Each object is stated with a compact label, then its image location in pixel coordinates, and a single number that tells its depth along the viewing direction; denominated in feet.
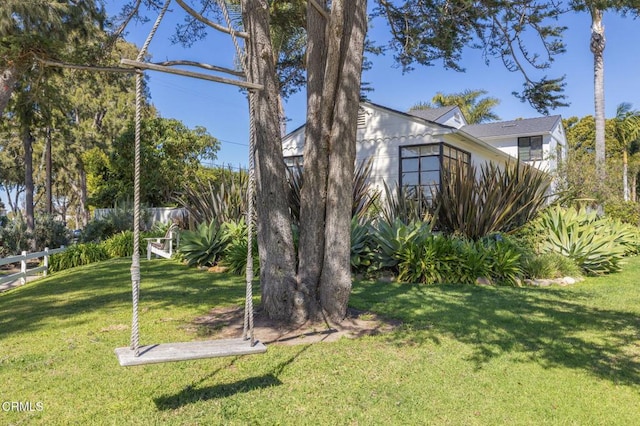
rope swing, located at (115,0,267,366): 9.46
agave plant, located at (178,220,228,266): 33.86
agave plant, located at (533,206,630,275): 31.86
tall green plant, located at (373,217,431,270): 27.91
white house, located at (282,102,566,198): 49.55
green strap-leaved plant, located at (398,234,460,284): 27.35
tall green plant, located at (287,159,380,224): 31.17
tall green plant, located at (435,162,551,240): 33.42
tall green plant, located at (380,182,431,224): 34.83
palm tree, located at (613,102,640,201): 111.75
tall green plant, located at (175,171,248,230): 37.58
